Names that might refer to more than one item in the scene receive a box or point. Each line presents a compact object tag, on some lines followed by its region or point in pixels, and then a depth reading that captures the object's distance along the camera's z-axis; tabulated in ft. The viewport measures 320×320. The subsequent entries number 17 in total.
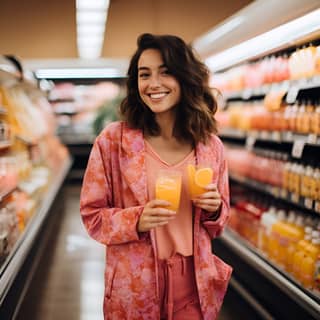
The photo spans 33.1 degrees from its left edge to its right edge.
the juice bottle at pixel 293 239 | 12.03
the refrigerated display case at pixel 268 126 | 11.02
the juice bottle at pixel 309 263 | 10.89
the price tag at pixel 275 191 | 13.80
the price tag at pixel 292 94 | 12.52
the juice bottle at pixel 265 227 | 13.83
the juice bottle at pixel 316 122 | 11.41
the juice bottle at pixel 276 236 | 12.96
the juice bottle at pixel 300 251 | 11.41
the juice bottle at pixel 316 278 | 10.46
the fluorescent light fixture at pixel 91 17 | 16.56
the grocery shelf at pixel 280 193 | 11.68
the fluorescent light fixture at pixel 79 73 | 32.81
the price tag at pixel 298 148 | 12.15
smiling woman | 6.60
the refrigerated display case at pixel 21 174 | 11.71
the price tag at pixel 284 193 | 13.28
